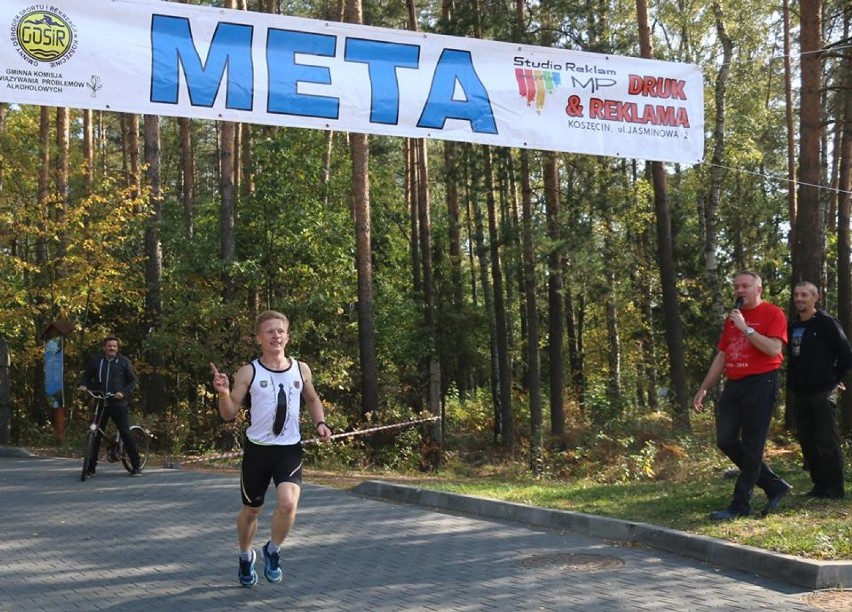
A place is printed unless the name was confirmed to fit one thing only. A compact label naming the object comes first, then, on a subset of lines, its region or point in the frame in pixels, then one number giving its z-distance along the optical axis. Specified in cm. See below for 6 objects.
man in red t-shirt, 788
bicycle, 1263
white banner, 917
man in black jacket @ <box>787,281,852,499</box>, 849
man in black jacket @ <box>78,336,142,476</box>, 1277
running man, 636
